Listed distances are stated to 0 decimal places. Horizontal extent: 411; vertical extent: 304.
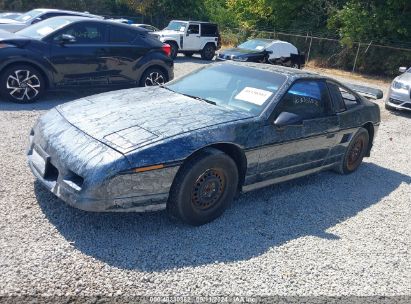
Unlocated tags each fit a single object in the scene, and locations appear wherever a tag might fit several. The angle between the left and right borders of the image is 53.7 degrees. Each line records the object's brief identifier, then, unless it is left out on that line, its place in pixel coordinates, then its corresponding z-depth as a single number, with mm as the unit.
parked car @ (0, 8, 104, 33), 12141
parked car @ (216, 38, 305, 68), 15109
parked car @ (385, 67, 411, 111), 10258
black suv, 7246
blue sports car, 3316
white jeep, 18016
